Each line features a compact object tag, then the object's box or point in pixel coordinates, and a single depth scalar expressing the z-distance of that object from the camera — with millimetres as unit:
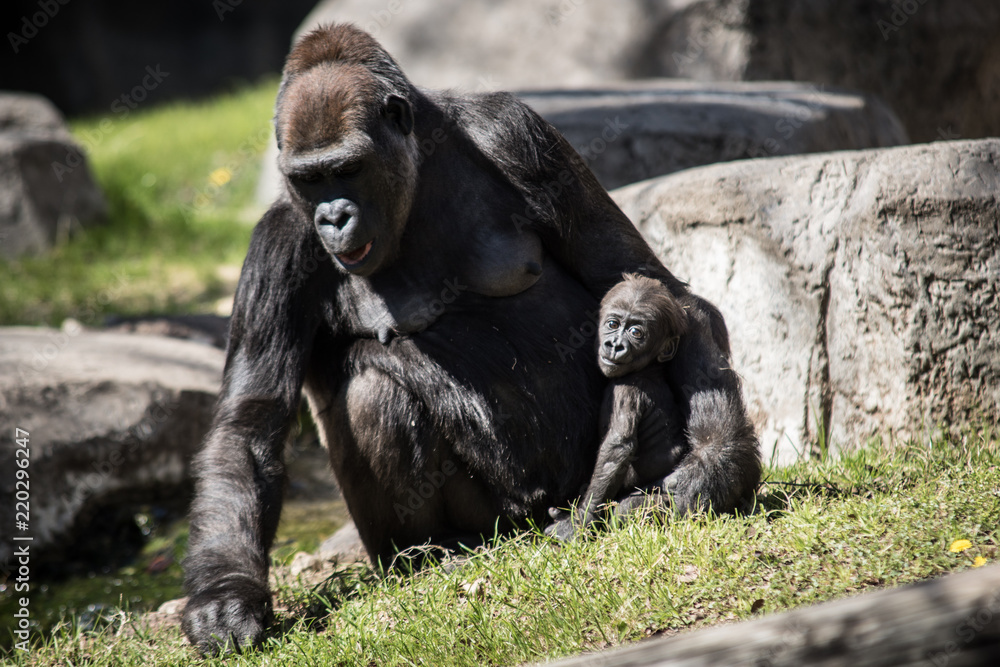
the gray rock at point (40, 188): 19484
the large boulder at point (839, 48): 17203
